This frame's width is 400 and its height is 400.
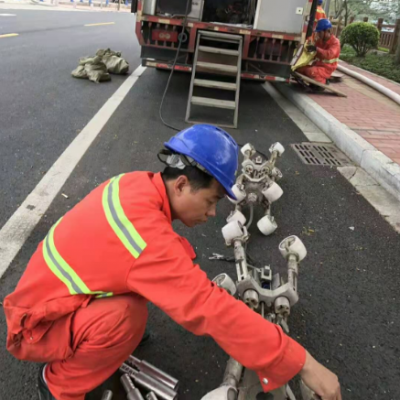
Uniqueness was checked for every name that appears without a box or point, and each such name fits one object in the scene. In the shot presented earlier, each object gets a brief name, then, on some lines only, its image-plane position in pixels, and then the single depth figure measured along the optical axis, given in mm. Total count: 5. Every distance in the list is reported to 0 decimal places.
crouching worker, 1433
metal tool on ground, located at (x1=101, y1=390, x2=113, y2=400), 1837
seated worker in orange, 8406
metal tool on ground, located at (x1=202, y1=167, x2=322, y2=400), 1729
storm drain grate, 4941
